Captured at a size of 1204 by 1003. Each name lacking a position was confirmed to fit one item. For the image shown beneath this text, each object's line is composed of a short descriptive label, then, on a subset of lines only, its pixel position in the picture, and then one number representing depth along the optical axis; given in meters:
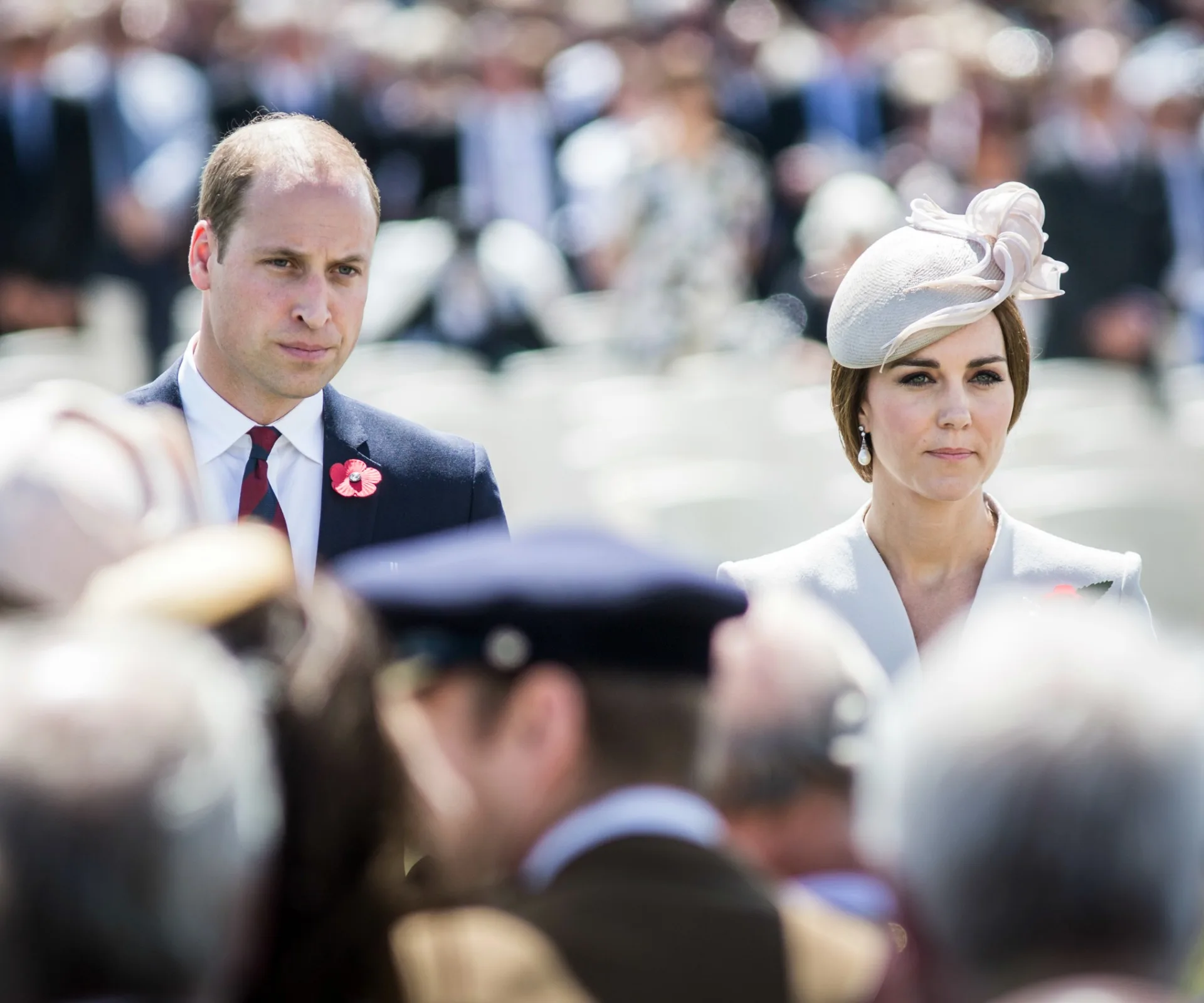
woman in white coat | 7.48
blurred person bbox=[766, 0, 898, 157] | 21.39
